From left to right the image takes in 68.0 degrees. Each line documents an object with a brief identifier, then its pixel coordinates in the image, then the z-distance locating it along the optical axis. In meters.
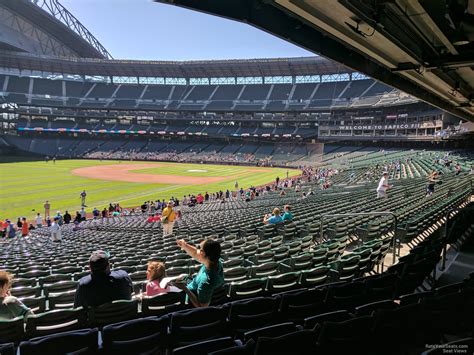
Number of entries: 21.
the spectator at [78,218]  23.12
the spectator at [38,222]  23.27
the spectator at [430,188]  19.03
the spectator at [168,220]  14.21
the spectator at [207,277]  4.77
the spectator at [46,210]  24.42
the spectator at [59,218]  21.95
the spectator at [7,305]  4.46
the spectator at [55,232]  16.75
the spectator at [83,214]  25.26
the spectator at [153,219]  21.83
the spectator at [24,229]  20.44
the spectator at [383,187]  16.28
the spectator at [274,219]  12.69
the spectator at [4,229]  20.72
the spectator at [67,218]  23.89
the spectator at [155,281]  5.27
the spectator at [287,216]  13.44
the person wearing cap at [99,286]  4.81
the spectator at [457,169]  27.89
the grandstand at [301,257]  4.05
